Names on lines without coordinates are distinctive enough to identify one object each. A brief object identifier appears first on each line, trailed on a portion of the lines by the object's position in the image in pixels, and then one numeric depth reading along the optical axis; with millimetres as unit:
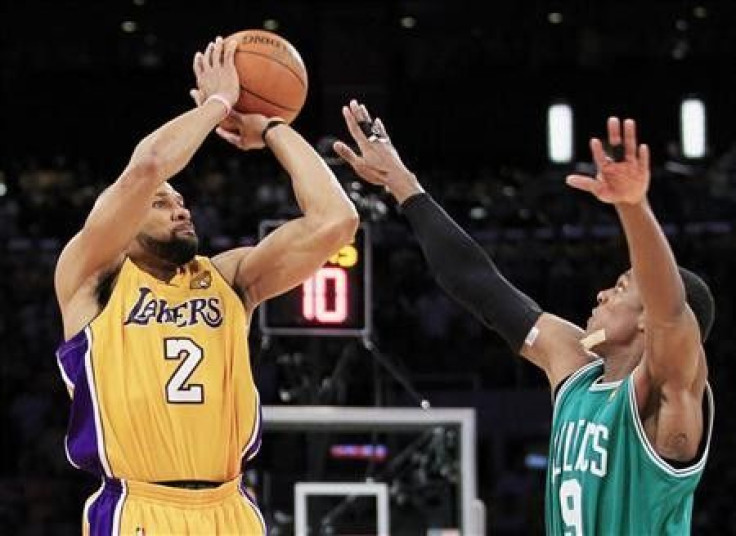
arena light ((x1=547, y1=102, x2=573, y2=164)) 26432
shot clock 15510
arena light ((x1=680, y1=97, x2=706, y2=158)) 25757
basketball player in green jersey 6261
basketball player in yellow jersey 7519
